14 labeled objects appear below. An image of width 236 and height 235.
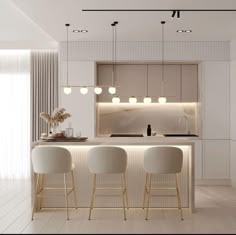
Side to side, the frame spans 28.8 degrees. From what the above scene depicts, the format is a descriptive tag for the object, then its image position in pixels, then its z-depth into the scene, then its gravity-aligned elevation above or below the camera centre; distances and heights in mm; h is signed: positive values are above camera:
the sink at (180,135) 9130 -435
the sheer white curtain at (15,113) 9656 -1
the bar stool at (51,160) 5930 -606
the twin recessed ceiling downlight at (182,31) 7839 +1411
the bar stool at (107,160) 5887 -600
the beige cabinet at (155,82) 9211 +624
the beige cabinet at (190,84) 9203 +583
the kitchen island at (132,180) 6496 -958
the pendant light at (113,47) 7805 +1280
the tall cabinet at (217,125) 8906 -230
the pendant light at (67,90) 7291 +365
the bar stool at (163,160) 5926 -606
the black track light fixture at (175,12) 6316 +1386
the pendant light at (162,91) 7783 +441
